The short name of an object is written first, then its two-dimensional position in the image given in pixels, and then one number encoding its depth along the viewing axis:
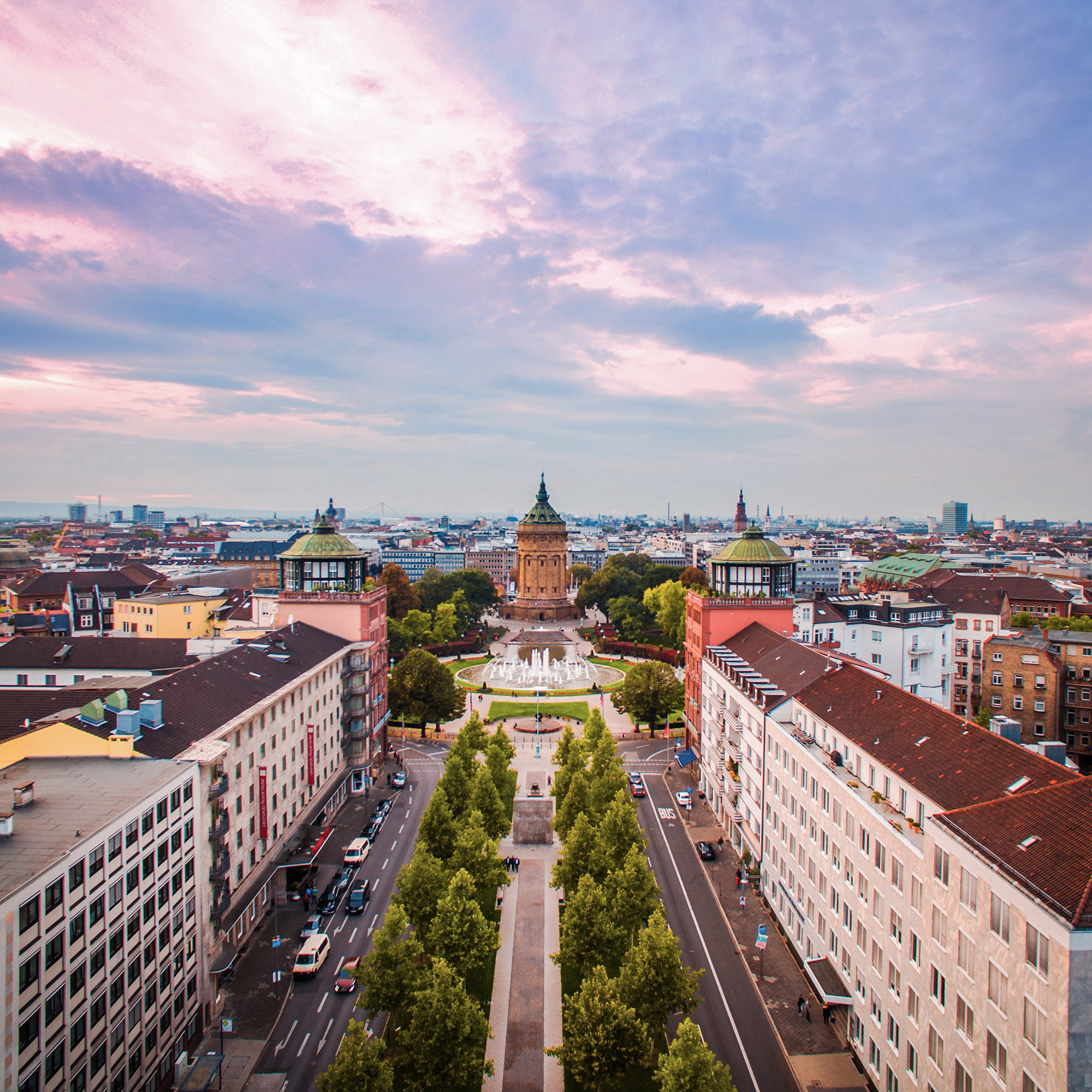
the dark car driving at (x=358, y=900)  55.28
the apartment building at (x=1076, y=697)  86.31
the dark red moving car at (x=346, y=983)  45.97
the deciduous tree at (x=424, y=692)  97.38
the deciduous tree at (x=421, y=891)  46.25
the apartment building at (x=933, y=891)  23.94
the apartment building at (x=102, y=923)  29.31
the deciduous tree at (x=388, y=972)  39.44
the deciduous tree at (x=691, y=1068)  31.31
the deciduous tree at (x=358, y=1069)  32.22
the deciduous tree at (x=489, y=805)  59.28
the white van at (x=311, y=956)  47.06
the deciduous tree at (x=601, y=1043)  35.75
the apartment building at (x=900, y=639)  91.69
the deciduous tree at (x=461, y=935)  42.38
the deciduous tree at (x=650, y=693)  99.06
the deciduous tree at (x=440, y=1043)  35.16
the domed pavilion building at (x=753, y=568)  85.62
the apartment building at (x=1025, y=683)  86.50
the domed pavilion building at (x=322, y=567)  85.69
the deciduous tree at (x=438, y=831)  54.97
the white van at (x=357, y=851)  62.62
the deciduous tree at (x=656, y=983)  38.88
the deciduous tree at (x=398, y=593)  159.00
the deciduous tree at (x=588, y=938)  43.56
